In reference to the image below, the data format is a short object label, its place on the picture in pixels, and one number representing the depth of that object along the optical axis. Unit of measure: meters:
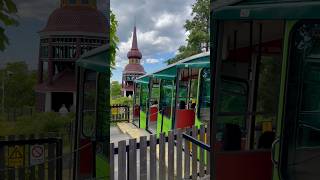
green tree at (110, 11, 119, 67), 5.03
